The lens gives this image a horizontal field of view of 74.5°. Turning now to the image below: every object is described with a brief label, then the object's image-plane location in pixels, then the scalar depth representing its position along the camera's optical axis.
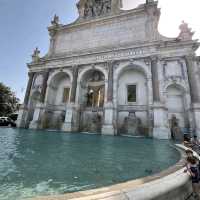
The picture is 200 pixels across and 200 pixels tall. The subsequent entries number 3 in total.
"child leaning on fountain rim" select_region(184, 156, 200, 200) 2.23
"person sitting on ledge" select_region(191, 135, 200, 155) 5.56
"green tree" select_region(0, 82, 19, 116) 30.82
